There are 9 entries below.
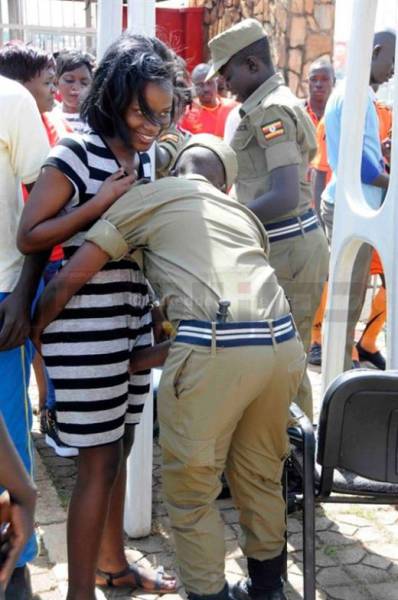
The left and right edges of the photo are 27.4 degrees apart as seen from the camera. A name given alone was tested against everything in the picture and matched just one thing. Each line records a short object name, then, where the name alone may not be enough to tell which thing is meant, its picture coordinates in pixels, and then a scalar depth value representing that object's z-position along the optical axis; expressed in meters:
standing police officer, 3.32
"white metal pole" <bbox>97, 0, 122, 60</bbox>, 2.74
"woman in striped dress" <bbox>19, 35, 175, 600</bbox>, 2.22
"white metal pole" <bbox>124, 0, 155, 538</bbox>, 3.00
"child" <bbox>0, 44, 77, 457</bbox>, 3.19
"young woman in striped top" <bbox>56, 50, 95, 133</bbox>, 5.09
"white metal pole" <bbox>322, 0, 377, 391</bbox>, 3.29
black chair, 2.29
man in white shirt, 2.32
